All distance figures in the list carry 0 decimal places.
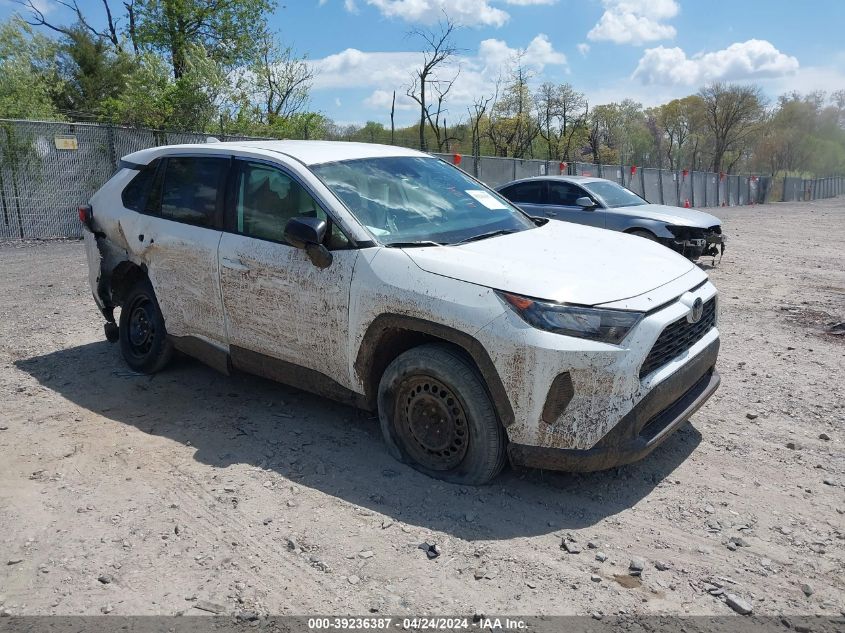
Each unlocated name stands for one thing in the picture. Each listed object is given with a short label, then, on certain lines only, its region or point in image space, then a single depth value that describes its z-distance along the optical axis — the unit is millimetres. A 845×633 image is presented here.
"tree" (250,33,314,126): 31280
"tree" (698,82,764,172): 62188
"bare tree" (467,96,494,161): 39062
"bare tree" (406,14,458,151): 35469
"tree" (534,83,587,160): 44188
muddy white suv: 3248
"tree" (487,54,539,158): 43528
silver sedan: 10195
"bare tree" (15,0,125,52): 31705
